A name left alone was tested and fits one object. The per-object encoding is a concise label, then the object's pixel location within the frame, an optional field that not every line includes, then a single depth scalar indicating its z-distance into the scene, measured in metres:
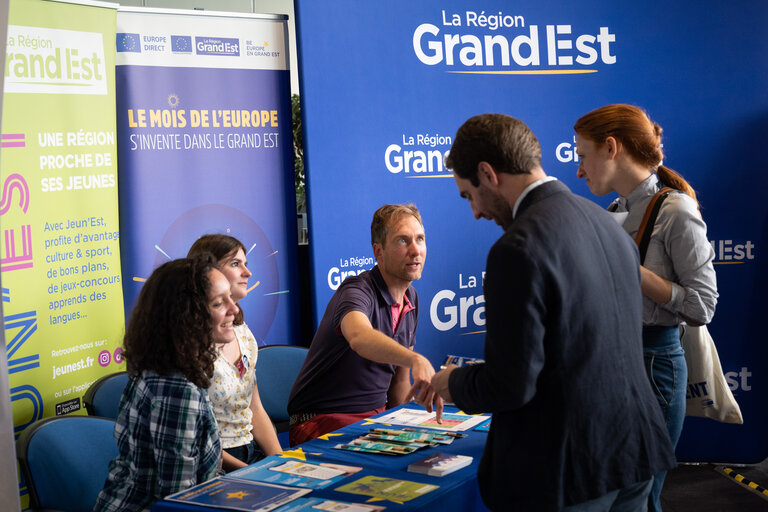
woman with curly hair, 1.98
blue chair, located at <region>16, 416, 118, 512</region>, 2.47
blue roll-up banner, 4.07
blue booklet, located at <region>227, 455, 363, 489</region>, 1.94
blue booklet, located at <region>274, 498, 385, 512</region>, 1.73
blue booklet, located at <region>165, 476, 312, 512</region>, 1.77
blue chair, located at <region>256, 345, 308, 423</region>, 3.69
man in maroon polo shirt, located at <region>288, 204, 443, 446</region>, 2.80
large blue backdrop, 4.19
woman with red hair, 2.31
